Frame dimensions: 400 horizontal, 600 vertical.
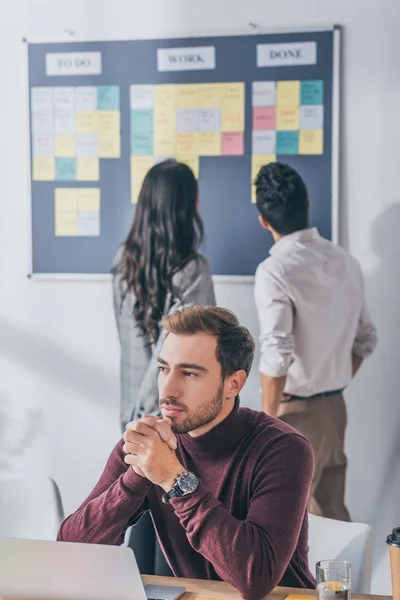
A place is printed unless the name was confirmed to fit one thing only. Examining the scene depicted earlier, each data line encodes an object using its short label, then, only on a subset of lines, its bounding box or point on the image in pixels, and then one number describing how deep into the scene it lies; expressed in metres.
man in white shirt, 3.03
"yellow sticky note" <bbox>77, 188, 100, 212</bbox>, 3.49
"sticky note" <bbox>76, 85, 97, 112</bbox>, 3.47
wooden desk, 1.71
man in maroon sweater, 1.74
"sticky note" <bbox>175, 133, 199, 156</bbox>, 3.39
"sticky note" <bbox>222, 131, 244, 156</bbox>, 3.35
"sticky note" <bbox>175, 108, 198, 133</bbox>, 3.39
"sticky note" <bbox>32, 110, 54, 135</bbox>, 3.50
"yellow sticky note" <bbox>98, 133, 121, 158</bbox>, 3.46
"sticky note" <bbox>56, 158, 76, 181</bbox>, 3.50
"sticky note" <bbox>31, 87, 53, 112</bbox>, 3.50
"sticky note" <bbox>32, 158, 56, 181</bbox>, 3.52
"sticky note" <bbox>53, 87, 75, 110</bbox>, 3.49
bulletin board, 3.29
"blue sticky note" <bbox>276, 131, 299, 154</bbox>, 3.30
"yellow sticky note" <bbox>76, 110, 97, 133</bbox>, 3.47
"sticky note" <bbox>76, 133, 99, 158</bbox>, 3.48
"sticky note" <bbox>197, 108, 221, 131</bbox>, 3.37
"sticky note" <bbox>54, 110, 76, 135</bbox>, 3.49
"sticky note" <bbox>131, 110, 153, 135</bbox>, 3.42
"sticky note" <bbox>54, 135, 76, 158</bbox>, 3.49
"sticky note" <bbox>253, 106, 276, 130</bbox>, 3.32
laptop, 1.52
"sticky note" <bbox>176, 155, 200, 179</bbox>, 3.40
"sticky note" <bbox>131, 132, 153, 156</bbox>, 3.42
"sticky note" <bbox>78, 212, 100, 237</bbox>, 3.49
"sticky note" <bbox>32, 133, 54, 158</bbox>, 3.51
